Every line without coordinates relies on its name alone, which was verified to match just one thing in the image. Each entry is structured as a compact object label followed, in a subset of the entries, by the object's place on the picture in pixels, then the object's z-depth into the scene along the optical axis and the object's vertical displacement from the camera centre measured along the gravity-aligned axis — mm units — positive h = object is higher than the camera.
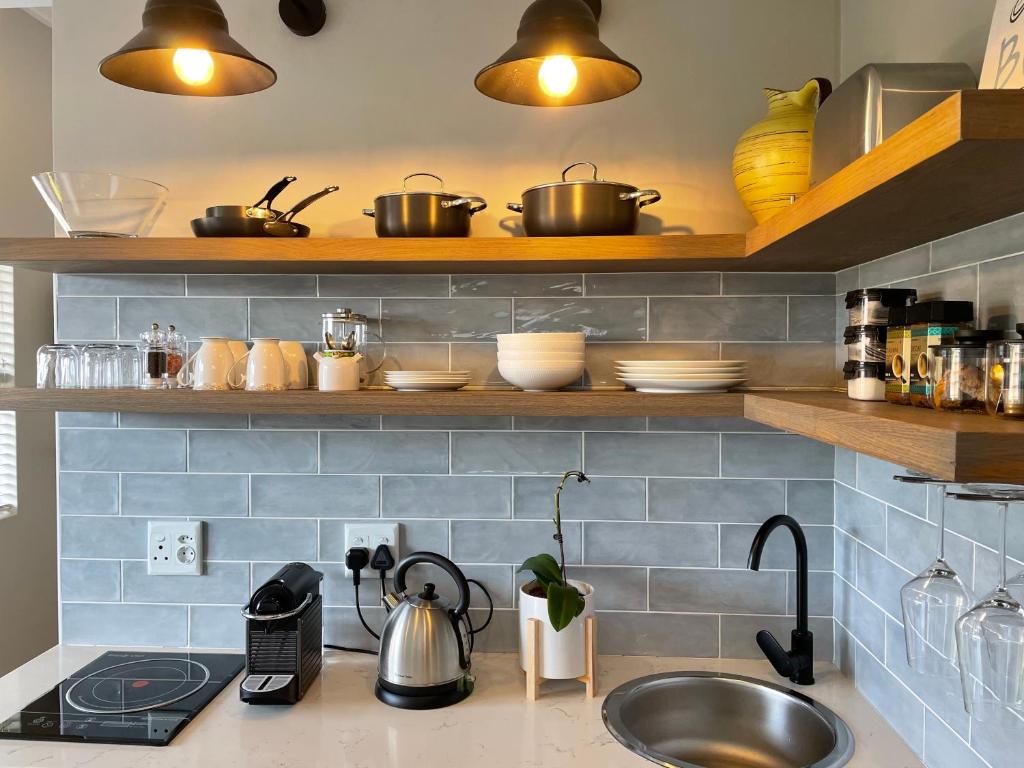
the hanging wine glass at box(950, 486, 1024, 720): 839 -311
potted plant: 1492 -500
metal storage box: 1029 +390
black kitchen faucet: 1567 -594
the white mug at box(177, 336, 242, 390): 1620 +15
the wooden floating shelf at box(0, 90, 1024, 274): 719 +232
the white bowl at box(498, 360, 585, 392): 1507 -6
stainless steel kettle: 1491 -572
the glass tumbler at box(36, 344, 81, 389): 1619 +11
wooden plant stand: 1520 -592
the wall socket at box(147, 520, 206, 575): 1787 -425
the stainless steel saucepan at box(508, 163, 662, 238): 1477 +335
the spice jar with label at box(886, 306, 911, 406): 1053 +22
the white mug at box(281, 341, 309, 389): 1675 +20
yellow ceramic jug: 1458 +446
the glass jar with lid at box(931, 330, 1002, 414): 873 +1
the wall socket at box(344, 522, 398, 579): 1767 -389
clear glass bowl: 1549 +363
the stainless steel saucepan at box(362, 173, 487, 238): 1519 +328
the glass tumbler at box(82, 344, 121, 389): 1638 +11
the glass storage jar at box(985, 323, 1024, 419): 763 -6
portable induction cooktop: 1392 -668
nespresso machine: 1515 -551
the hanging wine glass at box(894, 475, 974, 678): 989 -327
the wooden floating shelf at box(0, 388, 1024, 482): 1225 -60
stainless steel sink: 1480 -730
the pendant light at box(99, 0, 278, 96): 1211 +557
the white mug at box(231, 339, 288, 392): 1597 +10
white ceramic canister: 1576 +2
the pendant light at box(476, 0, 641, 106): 1176 +529
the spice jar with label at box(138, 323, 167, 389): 1634 +28
